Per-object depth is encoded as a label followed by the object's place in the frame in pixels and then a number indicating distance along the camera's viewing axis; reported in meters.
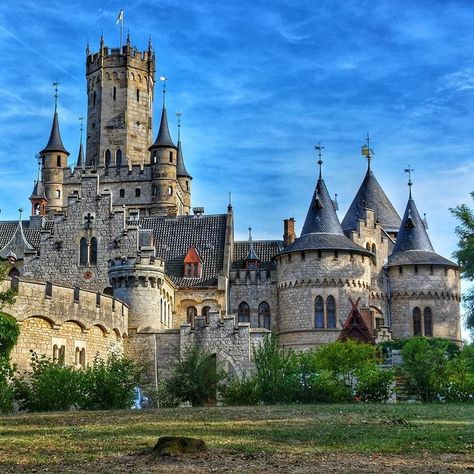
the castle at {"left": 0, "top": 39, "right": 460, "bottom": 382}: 45.88
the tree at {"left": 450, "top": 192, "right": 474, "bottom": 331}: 45.31
